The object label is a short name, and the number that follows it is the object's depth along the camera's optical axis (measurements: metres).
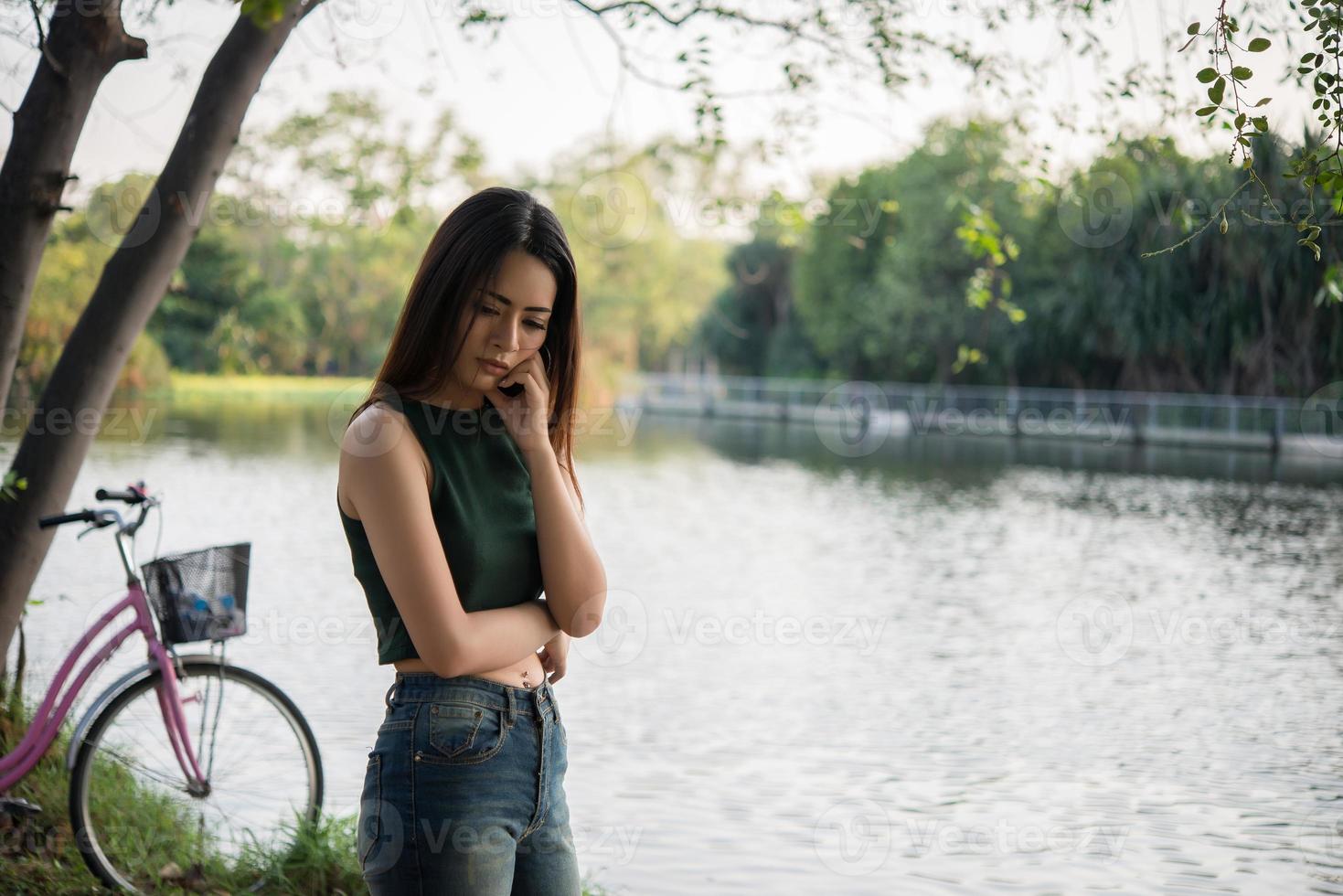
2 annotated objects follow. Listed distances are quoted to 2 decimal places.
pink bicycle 3.96
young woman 1.92
